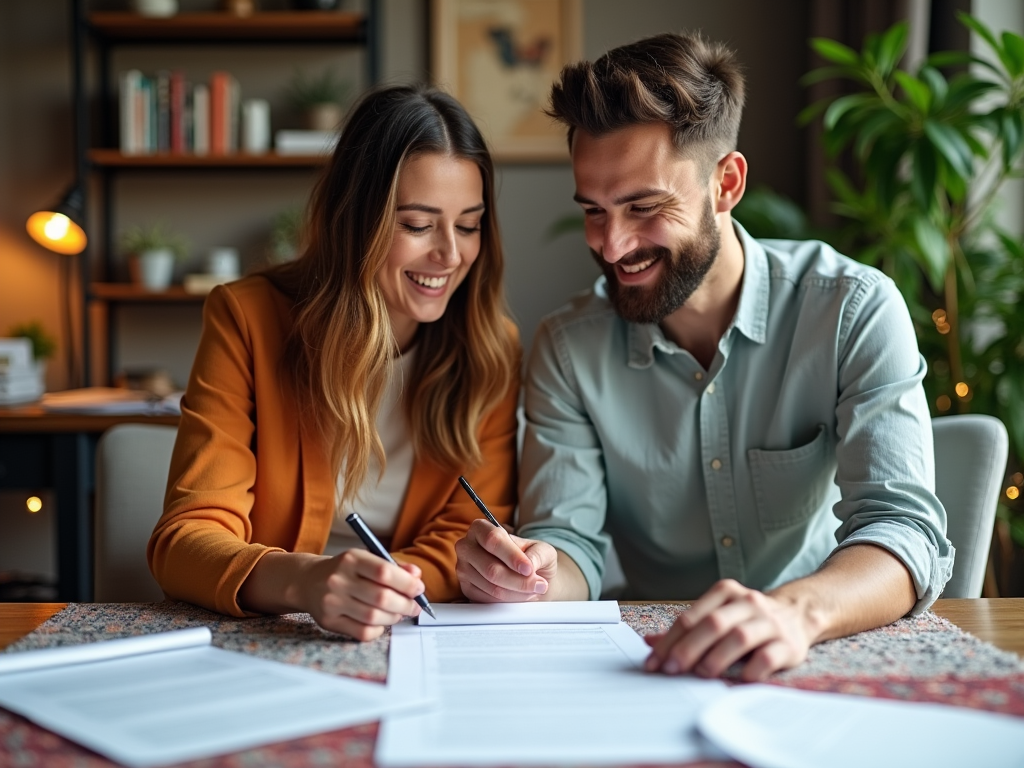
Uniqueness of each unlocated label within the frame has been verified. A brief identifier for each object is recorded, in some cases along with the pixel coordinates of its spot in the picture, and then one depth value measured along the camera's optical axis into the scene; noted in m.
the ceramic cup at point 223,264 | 3.51
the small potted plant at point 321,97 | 3.49
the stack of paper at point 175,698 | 0.74
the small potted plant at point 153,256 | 3.50
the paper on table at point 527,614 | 1.12
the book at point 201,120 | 3.44
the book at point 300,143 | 3.44
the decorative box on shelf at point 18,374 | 2.99
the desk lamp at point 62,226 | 3.33
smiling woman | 1.46
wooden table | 1.03
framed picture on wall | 3.60
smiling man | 1.46
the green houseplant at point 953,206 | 2.26
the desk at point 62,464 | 2.64
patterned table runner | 0.73
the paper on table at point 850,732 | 0.71
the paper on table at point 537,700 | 0.73
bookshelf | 3.39
